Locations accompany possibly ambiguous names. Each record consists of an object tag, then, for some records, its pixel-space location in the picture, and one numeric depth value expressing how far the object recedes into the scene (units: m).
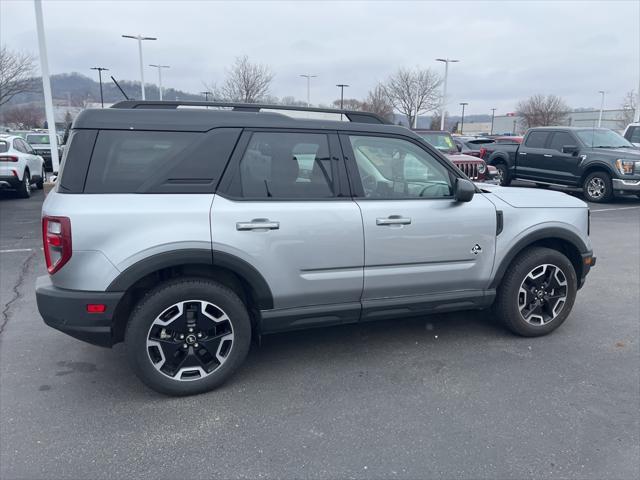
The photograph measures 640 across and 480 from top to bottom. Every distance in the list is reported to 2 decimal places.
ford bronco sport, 3.08
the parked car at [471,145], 19.06
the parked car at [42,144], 20.14
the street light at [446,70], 36.66
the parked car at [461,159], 11.61
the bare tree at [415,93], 43.75
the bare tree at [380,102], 45.47
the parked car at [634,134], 16.50
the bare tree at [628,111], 52.59
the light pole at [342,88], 47.25
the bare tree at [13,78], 27.20
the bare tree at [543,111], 56.88
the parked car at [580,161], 12.32
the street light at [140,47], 24.31
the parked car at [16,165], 12.27
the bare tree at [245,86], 34.12
